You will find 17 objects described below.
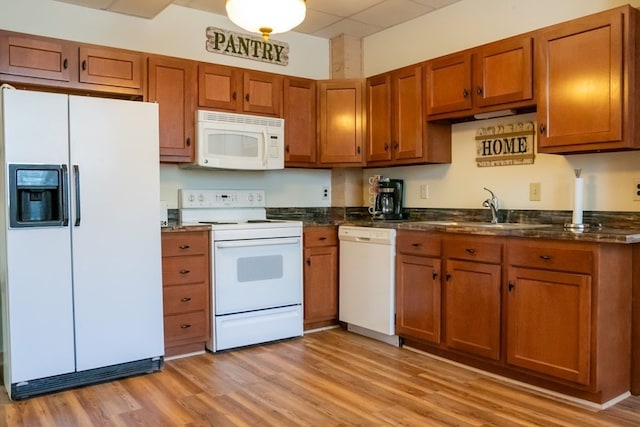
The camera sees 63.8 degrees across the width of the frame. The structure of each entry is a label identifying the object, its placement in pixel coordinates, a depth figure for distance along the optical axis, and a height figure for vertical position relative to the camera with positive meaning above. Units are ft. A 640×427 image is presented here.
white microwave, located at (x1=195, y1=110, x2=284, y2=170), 12.16 +1.50
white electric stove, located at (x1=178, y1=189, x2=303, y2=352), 11.68 -1.65
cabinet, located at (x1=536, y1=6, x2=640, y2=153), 8.70 +2.07
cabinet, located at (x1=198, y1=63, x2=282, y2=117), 12.31 +2.78
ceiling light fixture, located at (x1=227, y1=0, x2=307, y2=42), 7.63 +2.85
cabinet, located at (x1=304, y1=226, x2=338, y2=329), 13.19 -1.93
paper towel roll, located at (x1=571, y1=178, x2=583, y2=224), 9.64 -0.01
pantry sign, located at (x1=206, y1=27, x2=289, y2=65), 13.47 +4.24
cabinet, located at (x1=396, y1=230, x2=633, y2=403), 8.43 -2.00
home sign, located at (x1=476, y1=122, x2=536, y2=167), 11.09 +1.26
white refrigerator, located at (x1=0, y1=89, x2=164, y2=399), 9.00 -0.89
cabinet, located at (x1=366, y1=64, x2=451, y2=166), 12.50 +1.90
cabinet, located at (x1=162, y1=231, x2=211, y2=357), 11.10 -1.96
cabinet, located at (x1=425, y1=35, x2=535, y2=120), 10.20 +2.59
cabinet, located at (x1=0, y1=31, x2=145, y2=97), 10.18 +2.87
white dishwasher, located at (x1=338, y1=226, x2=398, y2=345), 11.96 -1.95
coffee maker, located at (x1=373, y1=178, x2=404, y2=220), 13.69 +0.03
